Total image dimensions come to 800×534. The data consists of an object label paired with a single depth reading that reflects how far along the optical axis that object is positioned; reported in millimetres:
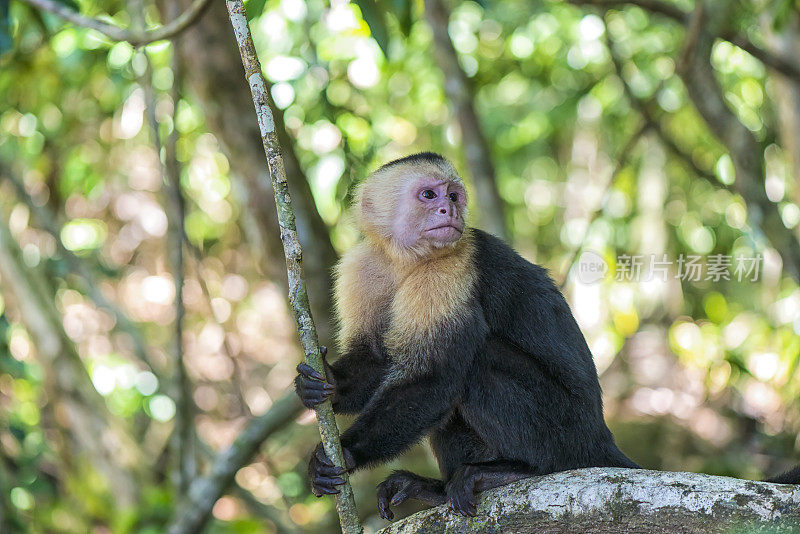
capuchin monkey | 5211
